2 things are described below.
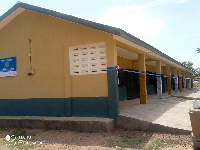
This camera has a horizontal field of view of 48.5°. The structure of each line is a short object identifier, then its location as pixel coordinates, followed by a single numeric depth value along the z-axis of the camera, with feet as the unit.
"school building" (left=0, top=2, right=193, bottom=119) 26.89
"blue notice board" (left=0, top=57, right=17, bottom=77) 33.17
